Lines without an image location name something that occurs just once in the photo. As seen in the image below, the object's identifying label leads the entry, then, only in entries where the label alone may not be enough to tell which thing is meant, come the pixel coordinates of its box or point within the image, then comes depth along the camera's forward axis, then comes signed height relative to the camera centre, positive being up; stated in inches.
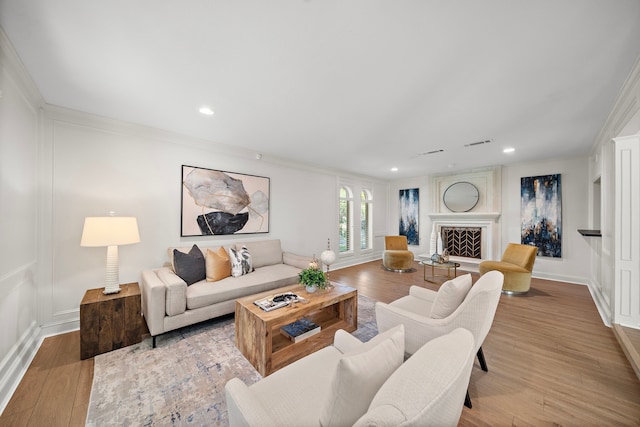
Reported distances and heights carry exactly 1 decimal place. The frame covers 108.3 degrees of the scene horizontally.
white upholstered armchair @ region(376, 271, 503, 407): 59.4 -28.5
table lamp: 89.0 -8.8
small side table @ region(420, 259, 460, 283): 177.0 -39.2
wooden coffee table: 76.2 -43.5
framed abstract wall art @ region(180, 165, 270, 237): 133.6 +7.2
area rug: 60.2 -52.5
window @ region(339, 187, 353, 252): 236.8 -5.0
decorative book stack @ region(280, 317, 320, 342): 88.9 -46.3
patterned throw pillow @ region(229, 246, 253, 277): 126.8 -27.2
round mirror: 221.5 +17.7
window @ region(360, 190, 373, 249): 260.4 -4.3
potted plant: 100.1 -28.5
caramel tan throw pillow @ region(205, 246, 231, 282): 117.3 -26.7
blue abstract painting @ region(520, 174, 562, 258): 181.9 +1.3
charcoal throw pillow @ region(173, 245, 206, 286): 111.7 -25.7
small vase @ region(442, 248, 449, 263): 182.4 -34.1
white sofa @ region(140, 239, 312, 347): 91.3 -35.7
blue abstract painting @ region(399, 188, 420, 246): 261.6 -0.8
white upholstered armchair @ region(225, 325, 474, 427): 23.3 -19.9
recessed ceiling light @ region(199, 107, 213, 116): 99.7 +45.5
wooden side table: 83.5 -40.7
